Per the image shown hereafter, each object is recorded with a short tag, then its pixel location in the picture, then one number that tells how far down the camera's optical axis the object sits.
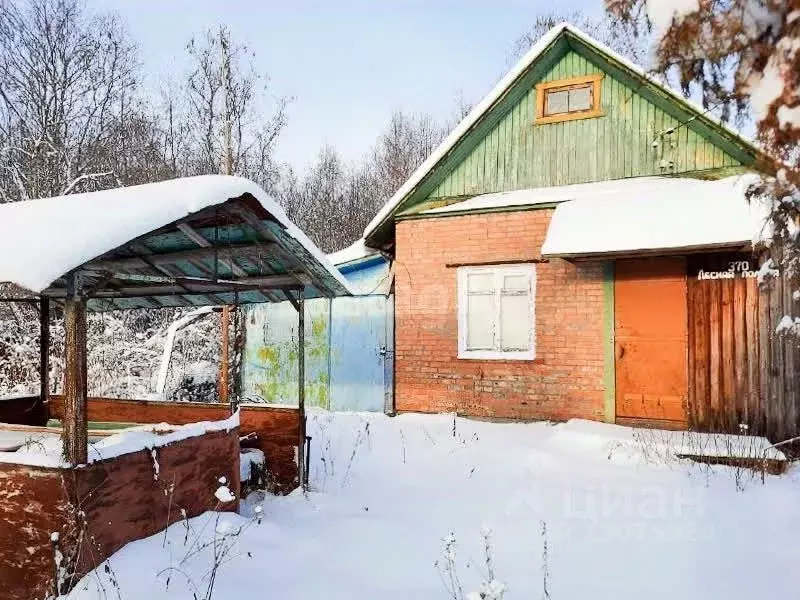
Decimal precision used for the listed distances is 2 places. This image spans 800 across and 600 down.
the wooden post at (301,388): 5.92
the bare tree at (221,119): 19.55
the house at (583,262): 7.75
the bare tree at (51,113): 16.64
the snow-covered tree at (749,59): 2.32
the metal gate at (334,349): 10.54
